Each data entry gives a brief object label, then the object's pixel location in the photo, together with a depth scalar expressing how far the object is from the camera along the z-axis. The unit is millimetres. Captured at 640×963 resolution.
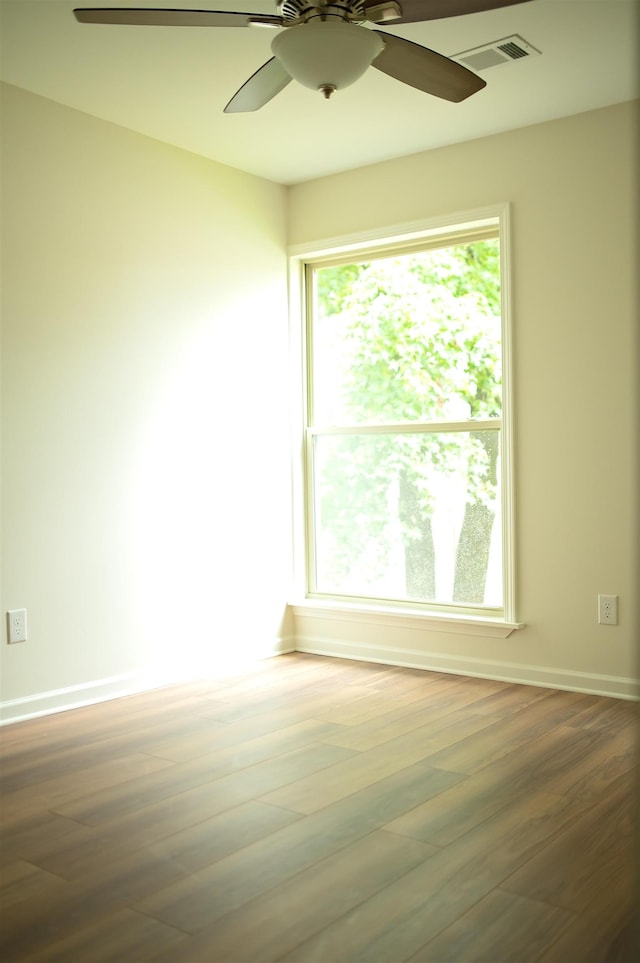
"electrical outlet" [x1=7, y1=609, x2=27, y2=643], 3486
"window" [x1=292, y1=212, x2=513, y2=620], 4223
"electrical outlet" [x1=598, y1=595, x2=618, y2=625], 3773
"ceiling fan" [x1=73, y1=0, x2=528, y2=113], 2064
